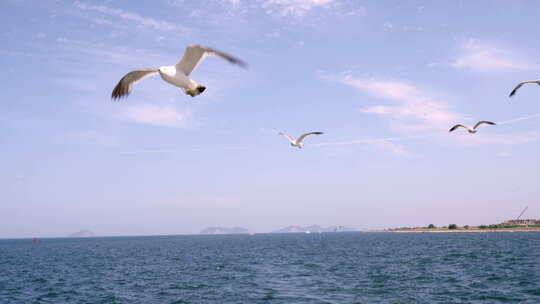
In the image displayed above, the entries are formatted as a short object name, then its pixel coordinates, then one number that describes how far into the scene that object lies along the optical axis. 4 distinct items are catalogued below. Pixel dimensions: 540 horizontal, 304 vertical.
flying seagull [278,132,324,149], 26.47
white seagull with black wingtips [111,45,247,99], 9.75
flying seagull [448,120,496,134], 27.73
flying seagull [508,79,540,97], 21.53
